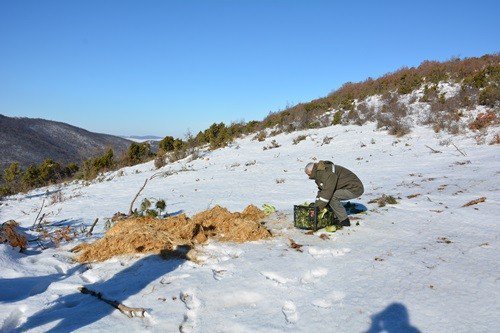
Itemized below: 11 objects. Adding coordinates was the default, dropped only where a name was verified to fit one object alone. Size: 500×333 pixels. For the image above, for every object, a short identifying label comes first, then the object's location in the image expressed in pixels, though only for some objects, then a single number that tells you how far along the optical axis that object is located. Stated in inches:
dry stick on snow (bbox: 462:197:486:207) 252.1
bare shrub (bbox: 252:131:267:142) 750.5
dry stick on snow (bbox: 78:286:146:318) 131.0
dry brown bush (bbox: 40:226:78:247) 231.6
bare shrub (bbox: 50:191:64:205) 438.9
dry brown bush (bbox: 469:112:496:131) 515.2
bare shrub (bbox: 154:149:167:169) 693.5
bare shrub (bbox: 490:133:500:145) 451.6
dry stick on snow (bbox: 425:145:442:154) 467.2
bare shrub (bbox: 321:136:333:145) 613.7
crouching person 216.1
